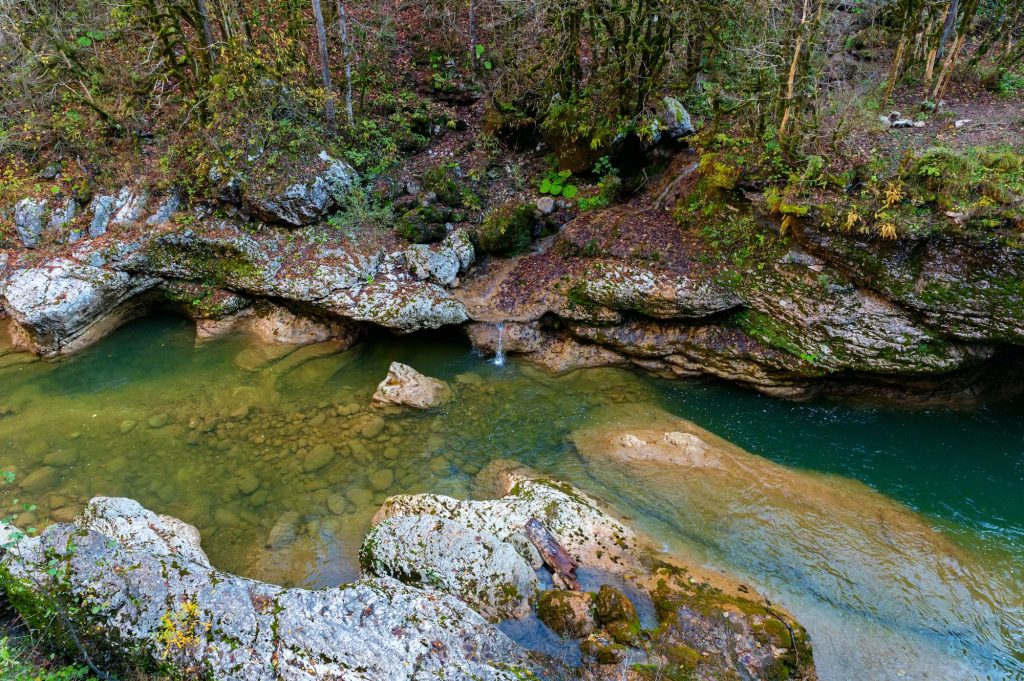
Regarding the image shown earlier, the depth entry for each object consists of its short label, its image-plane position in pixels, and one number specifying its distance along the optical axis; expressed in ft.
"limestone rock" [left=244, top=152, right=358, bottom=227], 35.81
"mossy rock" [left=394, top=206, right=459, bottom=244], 36.91
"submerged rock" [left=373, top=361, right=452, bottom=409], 29.01
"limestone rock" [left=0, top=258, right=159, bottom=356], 31.81
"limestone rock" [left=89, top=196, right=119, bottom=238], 35.86
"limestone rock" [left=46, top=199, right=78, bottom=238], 35.96
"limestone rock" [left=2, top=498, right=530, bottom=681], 12.08
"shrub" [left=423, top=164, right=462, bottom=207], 39.04
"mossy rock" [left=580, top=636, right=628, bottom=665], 15.52
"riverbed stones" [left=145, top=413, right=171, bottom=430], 27.71
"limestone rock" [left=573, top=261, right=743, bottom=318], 29.58
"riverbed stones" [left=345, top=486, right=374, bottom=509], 23.57
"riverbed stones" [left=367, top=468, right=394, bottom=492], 24.41
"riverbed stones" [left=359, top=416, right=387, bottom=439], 27.30
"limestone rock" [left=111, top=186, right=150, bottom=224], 36.17
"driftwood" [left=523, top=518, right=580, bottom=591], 18.86
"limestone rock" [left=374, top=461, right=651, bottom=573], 19.79
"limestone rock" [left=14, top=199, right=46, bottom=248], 35.58
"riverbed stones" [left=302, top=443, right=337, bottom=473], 25.40
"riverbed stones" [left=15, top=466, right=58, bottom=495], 23.72
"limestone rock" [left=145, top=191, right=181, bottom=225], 36.14
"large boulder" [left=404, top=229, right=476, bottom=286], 34.83
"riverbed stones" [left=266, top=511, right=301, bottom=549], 21.67
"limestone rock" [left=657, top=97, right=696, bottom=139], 35.55
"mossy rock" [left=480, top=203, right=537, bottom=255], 36.35
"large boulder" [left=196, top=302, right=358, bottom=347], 34.68
